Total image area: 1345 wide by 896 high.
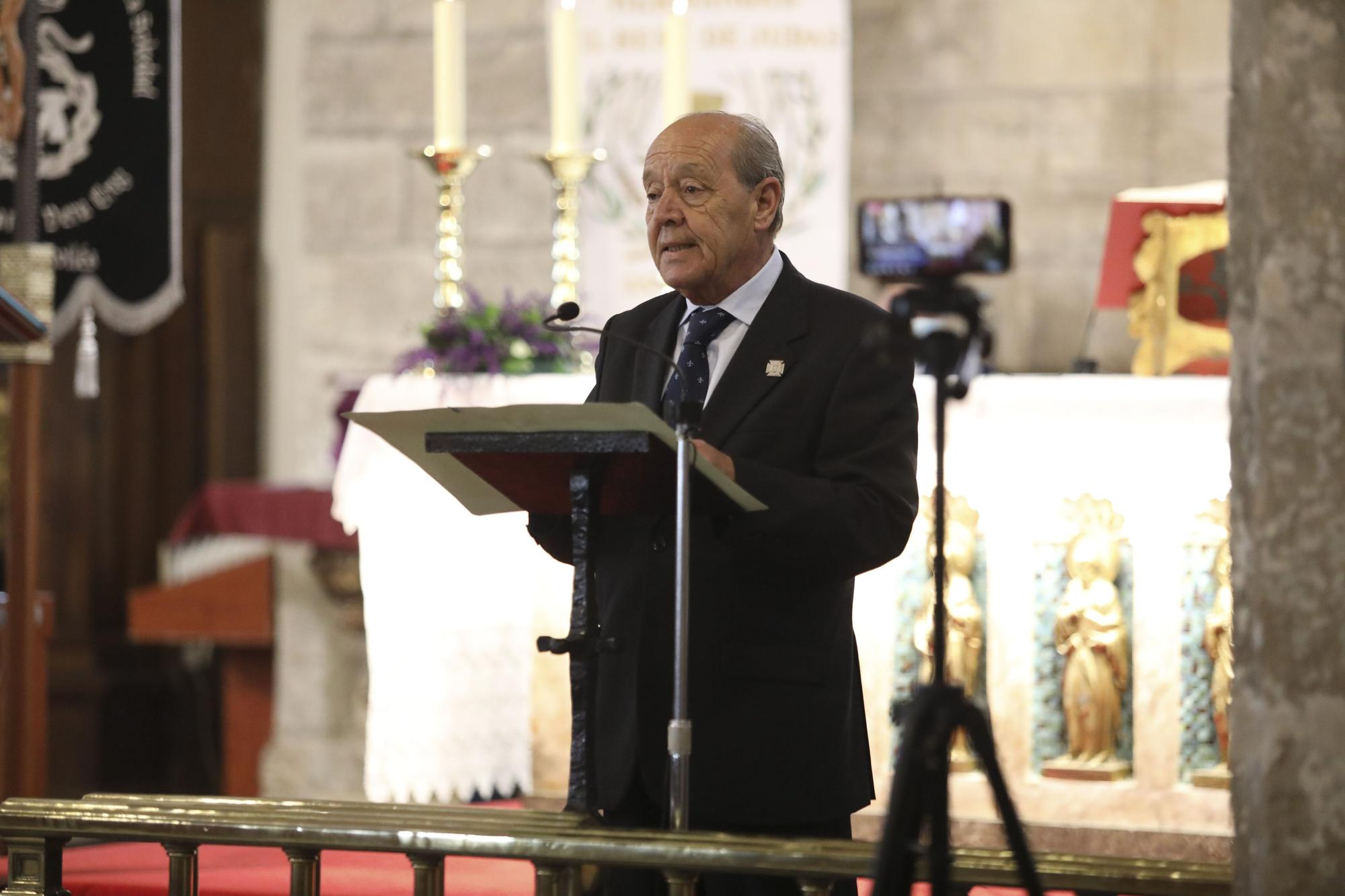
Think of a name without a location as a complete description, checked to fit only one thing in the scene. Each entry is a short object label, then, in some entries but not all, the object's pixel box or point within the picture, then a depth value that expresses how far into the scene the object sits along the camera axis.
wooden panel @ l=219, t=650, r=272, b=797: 11.45
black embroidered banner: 10.67
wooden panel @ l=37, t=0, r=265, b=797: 12.40
